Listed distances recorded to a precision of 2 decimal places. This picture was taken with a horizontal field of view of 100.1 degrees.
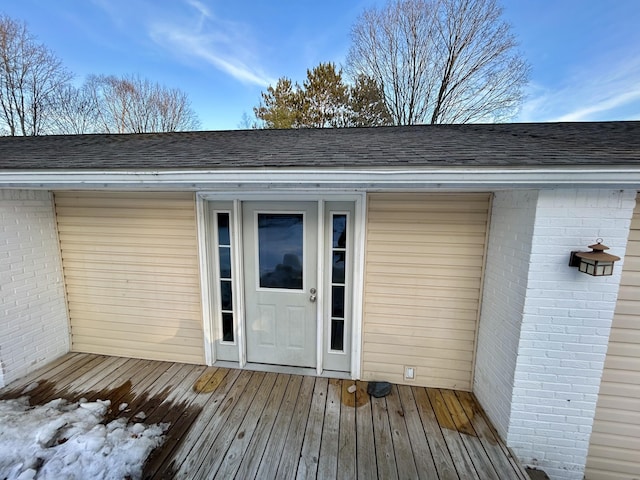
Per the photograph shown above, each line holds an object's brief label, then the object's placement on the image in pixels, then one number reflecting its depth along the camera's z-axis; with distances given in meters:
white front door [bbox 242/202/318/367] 2.69
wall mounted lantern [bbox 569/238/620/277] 1.61
